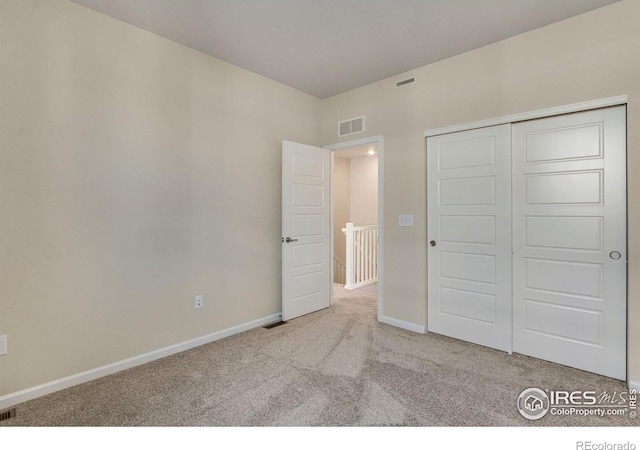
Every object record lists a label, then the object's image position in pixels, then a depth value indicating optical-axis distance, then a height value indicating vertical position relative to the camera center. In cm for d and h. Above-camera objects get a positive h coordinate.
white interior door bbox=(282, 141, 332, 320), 345 -10
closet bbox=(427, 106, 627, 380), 221 -15
